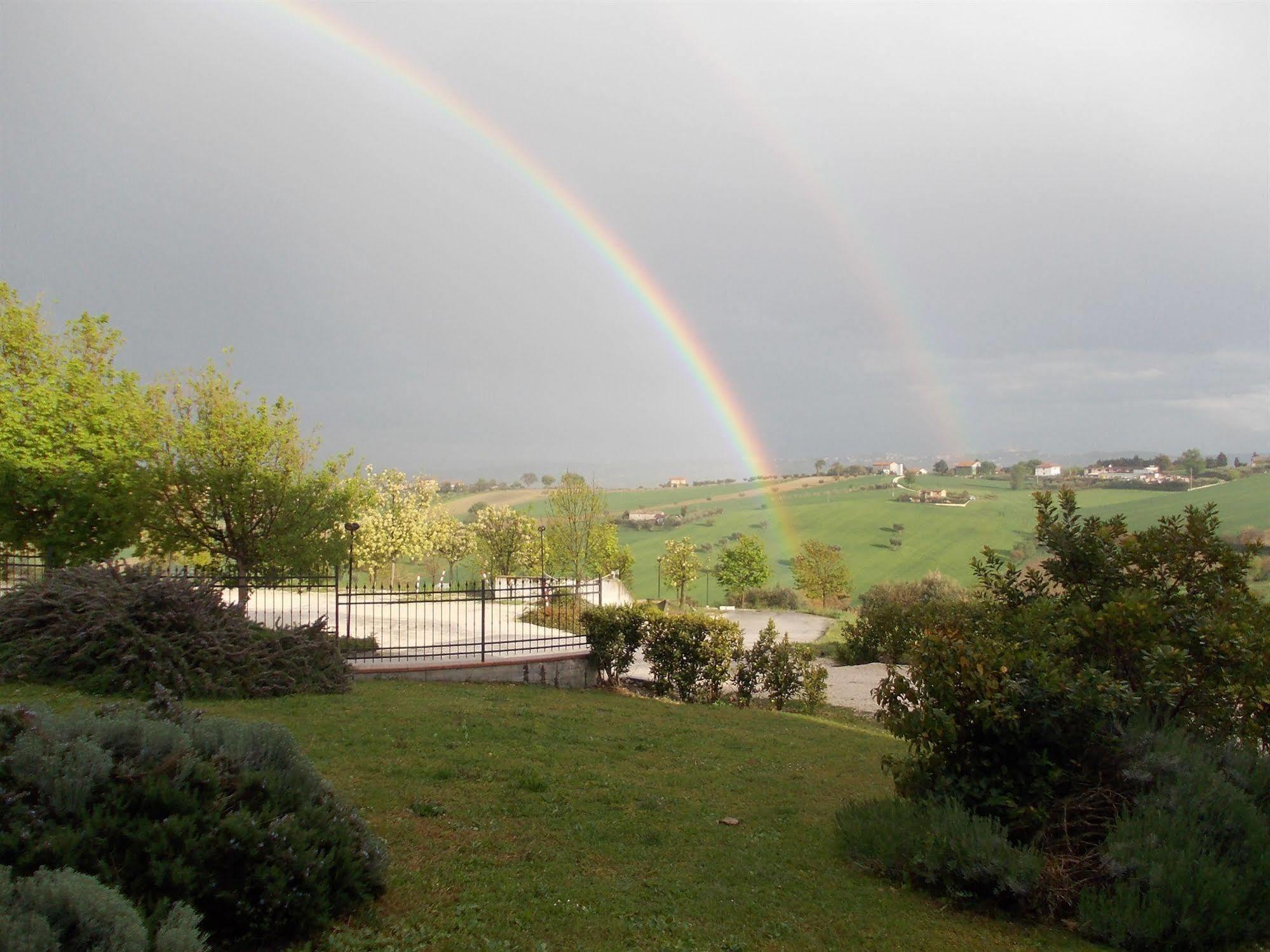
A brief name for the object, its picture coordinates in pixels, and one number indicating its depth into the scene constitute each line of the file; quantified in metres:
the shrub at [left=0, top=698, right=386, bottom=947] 3.07
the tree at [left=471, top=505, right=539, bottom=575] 43.69
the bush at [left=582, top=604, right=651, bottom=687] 14.53
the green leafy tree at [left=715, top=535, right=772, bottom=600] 54.16
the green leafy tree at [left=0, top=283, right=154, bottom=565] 20.39
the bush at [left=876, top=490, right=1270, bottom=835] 4.82
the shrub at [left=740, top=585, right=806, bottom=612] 52.88
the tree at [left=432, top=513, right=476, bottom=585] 43.97
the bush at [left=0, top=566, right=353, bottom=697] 9.12
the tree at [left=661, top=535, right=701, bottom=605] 48.34
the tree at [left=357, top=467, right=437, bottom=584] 38.03
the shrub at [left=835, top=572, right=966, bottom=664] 20.78
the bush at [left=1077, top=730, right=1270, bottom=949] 3.86
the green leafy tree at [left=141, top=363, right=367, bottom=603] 21.16
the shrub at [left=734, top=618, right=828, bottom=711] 14.10
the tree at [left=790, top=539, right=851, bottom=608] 52.69
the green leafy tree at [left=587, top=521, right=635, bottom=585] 43.03
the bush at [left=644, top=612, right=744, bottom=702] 14.15
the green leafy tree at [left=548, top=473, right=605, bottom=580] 41.75
